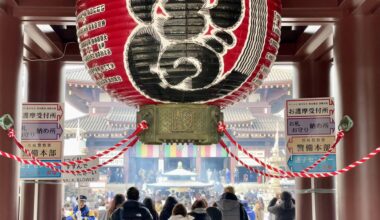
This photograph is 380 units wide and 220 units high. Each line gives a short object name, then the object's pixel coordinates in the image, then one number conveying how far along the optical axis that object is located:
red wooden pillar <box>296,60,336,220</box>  7.28
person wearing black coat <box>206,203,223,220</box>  6.74
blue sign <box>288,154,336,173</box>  6.15
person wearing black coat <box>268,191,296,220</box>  7.61
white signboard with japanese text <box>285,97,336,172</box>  6.15
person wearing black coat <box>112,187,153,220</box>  5.51
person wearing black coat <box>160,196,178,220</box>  7.27
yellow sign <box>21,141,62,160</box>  6.30
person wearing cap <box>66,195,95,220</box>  8.46
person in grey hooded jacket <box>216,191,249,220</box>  6.75
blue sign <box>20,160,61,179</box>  6.40
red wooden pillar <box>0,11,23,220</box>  4.91
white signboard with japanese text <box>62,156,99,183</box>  6.90
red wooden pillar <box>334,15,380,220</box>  4.87
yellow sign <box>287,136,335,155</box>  6.17
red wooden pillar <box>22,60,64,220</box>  7.34
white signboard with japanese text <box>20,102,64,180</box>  6.30
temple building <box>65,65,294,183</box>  20.59
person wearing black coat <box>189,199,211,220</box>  6.29
